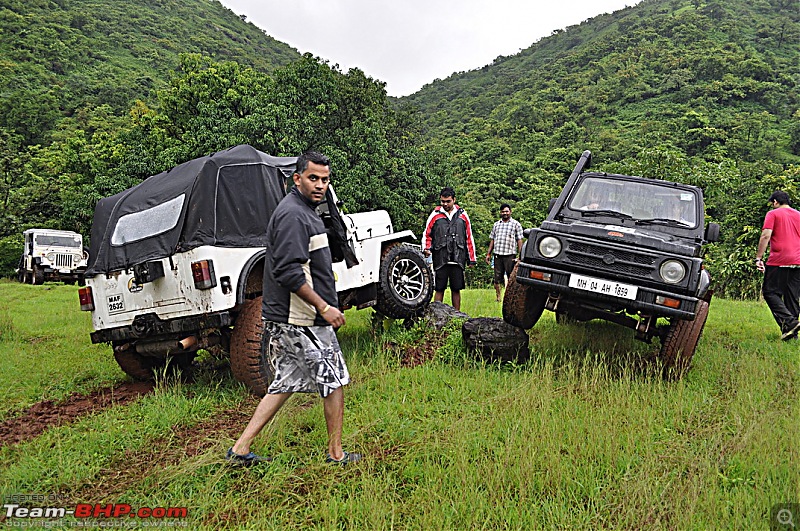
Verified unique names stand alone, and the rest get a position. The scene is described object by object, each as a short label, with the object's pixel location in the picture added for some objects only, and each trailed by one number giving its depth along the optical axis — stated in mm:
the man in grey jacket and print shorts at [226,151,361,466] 3359
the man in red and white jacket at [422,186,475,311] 7996
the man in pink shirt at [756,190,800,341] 6949
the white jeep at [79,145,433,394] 4941
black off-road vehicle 4914
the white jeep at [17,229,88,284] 21703
